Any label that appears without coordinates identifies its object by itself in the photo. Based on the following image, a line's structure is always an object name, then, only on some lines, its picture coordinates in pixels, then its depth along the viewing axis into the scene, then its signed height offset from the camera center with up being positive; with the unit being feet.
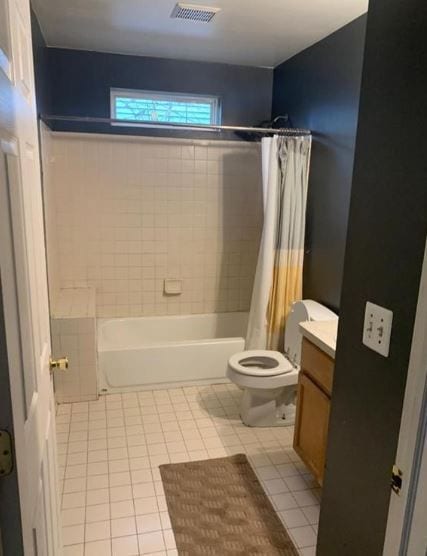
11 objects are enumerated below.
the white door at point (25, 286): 2.69 -0.75
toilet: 8.88 -3.77
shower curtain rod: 9.70 +1.46
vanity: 6.62 -3.15
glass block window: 11.43 +2.13
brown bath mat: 6.17 -4.91
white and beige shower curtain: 10.02 -1.07
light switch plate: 3.57 -1.11
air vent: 7.82 +3.19
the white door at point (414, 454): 2.91 -1.76
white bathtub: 10.48 -4.10
